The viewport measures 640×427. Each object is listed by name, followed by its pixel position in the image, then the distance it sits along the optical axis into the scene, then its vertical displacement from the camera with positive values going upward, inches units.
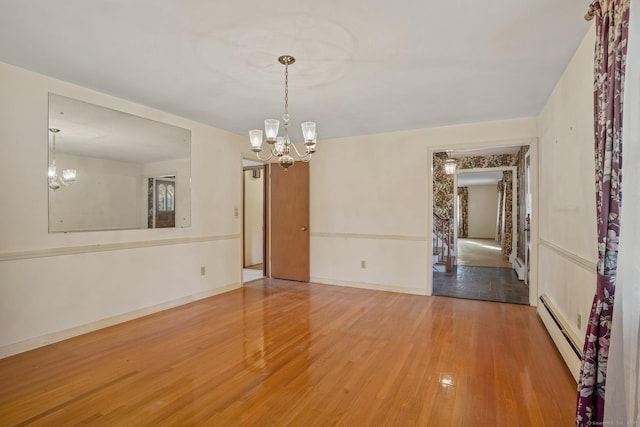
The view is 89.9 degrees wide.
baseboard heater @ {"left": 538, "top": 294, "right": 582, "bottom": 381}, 92.2 -40.4
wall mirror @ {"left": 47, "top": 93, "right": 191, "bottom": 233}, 120.3 +19.5
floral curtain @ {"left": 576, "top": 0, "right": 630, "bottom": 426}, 56.5 +0.2
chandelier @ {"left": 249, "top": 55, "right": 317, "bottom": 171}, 104.3 +26.9
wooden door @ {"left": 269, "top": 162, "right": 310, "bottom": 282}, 218.5 -4.9
